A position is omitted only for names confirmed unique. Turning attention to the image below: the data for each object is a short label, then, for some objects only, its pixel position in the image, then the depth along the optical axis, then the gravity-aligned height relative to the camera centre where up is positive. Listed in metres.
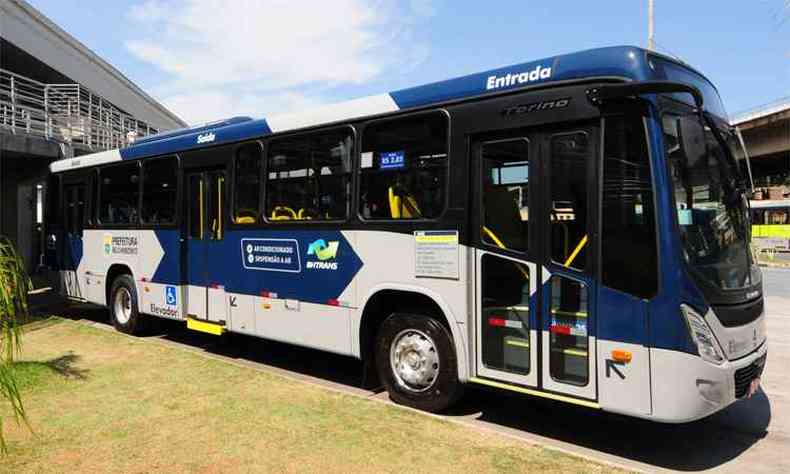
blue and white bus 4.40 -0.08
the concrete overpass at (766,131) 31.17 +4.76
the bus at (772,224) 36.16 +0.05
